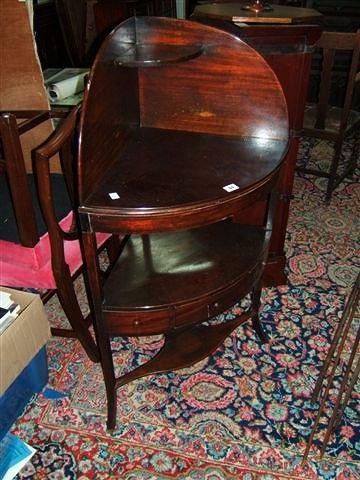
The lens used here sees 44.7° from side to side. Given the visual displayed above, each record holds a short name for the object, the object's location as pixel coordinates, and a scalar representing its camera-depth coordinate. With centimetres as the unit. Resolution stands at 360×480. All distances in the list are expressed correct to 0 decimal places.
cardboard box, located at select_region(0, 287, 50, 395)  138
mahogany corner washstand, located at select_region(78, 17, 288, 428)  112
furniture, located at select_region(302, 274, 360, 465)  118
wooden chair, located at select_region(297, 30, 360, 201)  230
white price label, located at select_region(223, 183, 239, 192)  116
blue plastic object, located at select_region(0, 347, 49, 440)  147
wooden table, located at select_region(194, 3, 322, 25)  154
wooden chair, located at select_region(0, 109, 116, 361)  121
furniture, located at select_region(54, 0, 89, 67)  277
